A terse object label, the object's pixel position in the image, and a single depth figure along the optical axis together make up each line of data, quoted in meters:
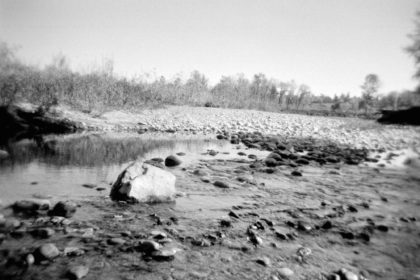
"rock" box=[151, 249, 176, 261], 2.06
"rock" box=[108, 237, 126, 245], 2.24
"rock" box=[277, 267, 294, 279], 1.96
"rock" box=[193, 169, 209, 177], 4.73
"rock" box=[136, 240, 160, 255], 2.14
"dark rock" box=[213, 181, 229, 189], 4.12
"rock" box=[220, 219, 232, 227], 2.77
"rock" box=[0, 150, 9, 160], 5.19
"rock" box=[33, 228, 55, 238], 2.27
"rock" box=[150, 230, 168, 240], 2.39
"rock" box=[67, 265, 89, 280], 1.75
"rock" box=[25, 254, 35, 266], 1.86
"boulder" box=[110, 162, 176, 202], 3.25
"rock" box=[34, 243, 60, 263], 1.93
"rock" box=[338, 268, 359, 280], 1.98
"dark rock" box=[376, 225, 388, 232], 2.90
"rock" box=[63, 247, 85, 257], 2.02
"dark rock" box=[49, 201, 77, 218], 2.71
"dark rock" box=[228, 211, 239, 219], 3.01
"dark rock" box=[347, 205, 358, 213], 3.43
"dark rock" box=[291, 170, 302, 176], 5.12
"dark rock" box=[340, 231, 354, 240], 2.68
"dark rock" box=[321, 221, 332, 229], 2.87
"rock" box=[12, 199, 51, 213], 2.80
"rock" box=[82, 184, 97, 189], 3.75
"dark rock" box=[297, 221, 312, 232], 2.79
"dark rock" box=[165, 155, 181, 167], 5.31
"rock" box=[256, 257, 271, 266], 2.09
